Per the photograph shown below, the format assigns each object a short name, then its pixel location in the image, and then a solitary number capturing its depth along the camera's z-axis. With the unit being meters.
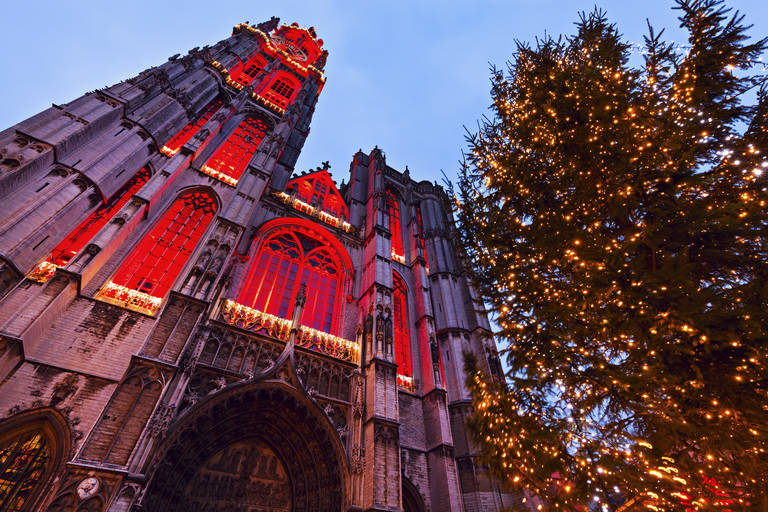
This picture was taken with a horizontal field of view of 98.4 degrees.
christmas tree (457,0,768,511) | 3.62
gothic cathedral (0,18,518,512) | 6.66
